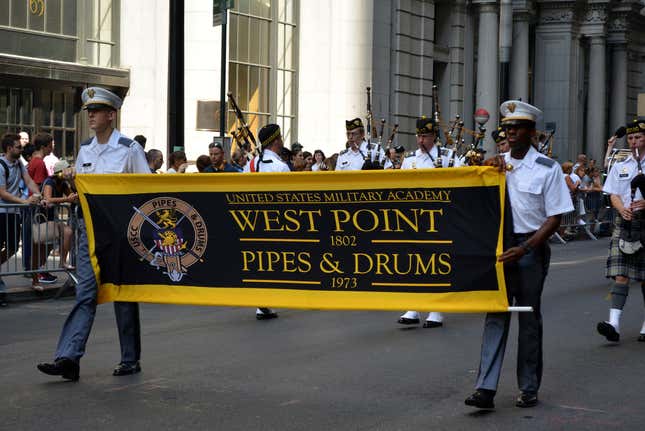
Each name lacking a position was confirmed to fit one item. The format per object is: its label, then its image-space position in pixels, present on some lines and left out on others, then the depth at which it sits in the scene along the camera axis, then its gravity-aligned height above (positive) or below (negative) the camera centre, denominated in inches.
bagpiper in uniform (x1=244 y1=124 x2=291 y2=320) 478.9 +1.0
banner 314.3 -23.4
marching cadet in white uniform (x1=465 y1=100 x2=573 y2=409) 306.5 -17.1
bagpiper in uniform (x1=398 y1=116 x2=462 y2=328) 482.9 +0.7
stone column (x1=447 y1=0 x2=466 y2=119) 1567.4 +129.7
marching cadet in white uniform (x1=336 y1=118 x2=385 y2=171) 580.4 +1.3
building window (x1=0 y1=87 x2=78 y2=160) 895.1 +26.8
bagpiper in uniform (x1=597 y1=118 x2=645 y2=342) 428.8 -23.9
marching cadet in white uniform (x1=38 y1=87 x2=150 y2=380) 336.5 -35.1
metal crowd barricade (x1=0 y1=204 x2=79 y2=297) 567.2 -43.0
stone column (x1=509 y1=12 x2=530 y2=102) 1780.3 +152.5
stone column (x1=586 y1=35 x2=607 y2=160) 2034.9 +100.6
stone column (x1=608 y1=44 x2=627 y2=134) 2190.0 +132.4
